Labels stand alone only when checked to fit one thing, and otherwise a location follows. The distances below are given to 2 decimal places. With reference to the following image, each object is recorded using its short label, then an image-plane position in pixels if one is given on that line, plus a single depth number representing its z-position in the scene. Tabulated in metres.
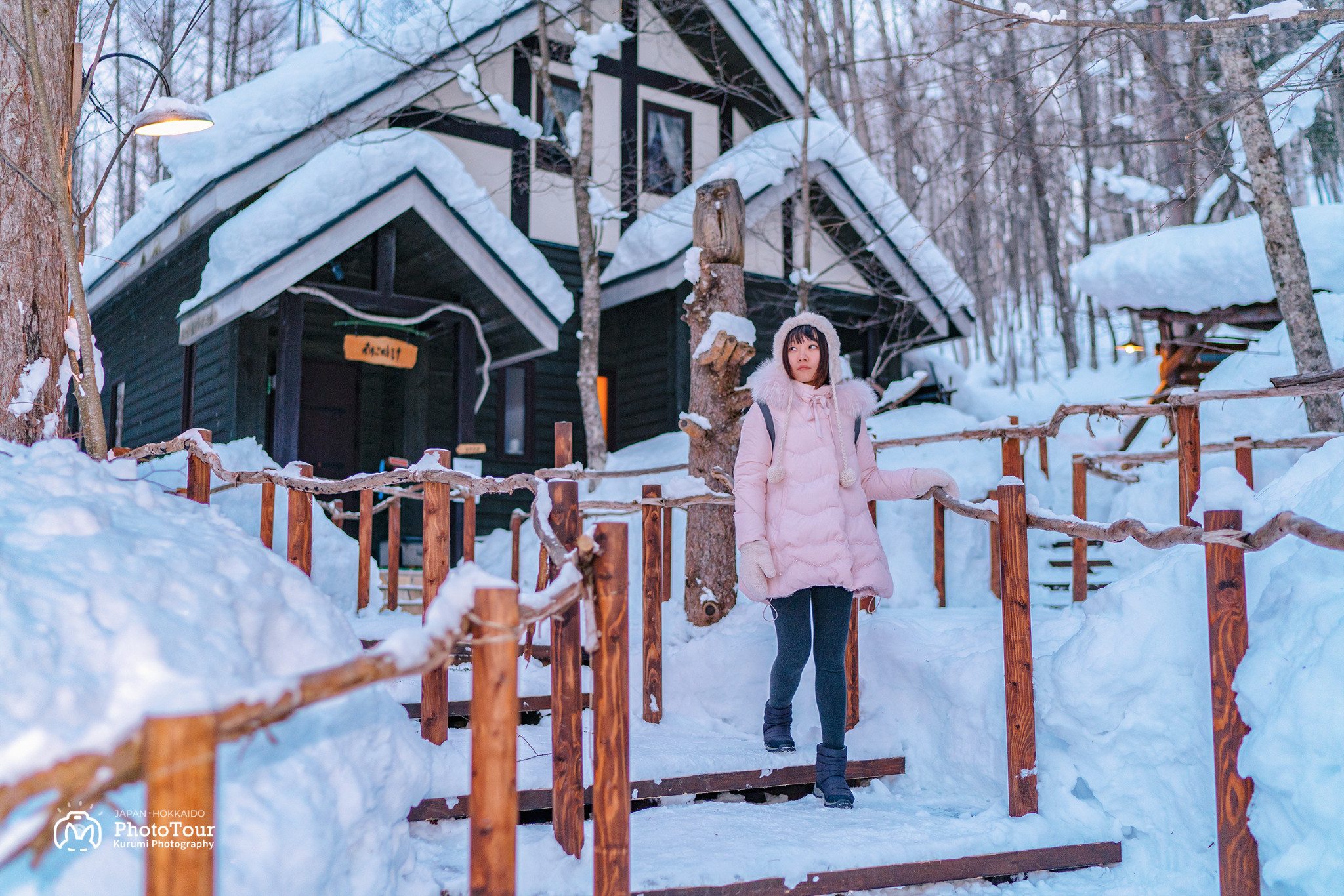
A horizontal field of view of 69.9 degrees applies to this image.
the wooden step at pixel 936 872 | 2.99
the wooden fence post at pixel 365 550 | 7.24
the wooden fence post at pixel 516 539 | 7.31
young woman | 3.72
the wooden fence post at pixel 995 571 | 7.61
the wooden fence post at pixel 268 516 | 5.71
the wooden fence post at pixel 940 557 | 7.38
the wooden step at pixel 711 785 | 3.40
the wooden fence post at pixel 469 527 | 6.65
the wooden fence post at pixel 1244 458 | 6.46
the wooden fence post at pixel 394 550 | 8.01
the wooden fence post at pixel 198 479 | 5.00
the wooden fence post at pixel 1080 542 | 6.77
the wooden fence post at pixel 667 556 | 7.38
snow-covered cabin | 9.49
